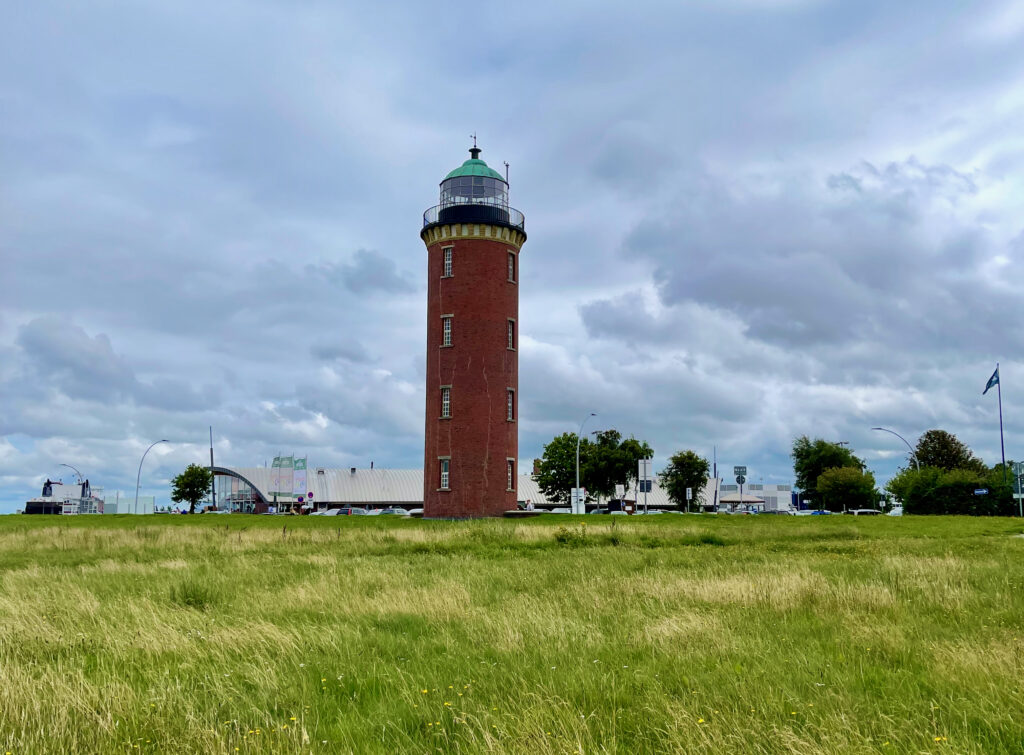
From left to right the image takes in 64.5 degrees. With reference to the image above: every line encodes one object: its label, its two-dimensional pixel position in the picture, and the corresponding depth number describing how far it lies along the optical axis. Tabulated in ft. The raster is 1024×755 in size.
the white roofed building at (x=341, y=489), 337.52
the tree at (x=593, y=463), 279.08
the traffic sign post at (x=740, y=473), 144.74
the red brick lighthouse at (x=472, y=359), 148.25
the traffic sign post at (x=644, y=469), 143.54
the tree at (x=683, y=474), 312.71
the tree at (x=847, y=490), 288.30
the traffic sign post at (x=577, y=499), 180.52
